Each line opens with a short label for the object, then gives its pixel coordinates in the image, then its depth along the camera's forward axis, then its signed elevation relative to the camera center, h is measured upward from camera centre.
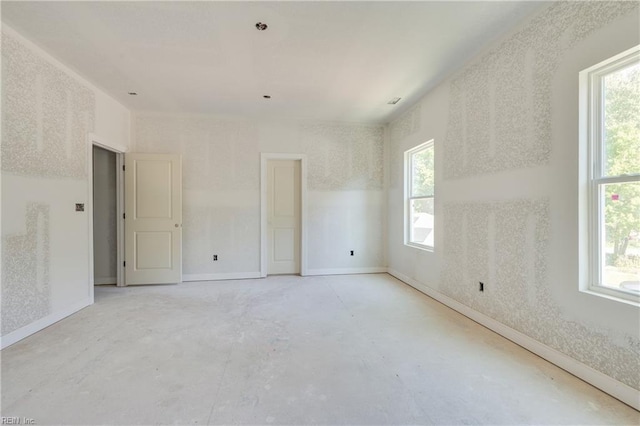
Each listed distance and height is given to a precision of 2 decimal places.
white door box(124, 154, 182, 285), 4.07 -0.11
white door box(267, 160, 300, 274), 4.72 -0.10
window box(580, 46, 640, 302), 1.65 +0.23
